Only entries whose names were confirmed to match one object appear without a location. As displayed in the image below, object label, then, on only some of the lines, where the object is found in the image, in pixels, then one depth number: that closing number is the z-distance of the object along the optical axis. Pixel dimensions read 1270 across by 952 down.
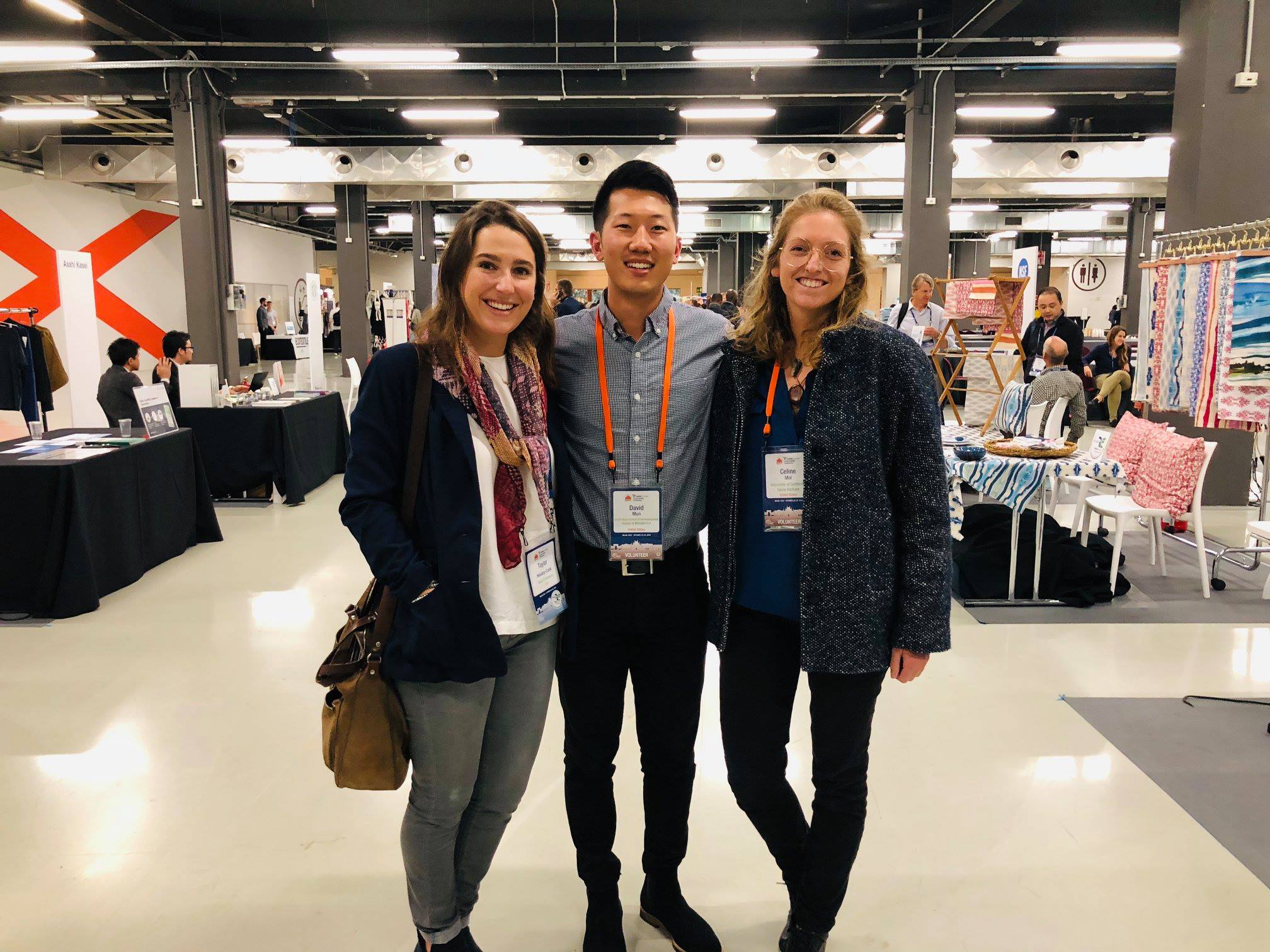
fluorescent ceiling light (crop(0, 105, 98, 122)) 8.38
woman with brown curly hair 1.49
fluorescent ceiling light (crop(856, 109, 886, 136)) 10.05
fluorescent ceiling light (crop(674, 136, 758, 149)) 10.83
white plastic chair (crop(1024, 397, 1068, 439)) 5.73
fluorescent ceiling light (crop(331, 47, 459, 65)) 6.49
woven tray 4.29
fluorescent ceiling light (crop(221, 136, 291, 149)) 8.83
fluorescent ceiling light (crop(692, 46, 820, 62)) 6.62
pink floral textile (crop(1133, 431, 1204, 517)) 4.42
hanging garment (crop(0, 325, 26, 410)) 7.29
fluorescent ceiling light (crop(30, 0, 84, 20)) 5.72
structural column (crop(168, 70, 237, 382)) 8.41
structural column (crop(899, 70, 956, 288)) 8.88
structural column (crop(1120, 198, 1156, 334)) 16.27
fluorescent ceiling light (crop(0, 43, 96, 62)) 6.43
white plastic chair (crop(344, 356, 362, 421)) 9.13
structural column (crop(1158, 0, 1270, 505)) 5.66
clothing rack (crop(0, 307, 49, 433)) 7.28
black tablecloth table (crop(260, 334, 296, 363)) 20.03
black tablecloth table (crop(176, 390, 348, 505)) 6.41
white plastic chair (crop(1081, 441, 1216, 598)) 4.49
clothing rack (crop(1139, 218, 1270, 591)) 4.60
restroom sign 23.39
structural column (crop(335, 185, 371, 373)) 14.68
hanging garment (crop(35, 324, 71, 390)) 8.16
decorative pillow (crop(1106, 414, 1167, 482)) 4.80
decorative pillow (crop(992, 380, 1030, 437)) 6.01
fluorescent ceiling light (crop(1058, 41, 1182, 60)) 6.51
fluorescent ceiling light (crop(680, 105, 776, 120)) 8.01
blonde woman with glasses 1.55
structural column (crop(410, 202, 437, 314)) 16.42
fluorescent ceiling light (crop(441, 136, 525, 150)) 9.94
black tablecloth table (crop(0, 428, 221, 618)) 4.09
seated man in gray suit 5.95
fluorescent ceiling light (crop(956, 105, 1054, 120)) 8.90
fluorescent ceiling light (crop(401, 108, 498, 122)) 8.09
